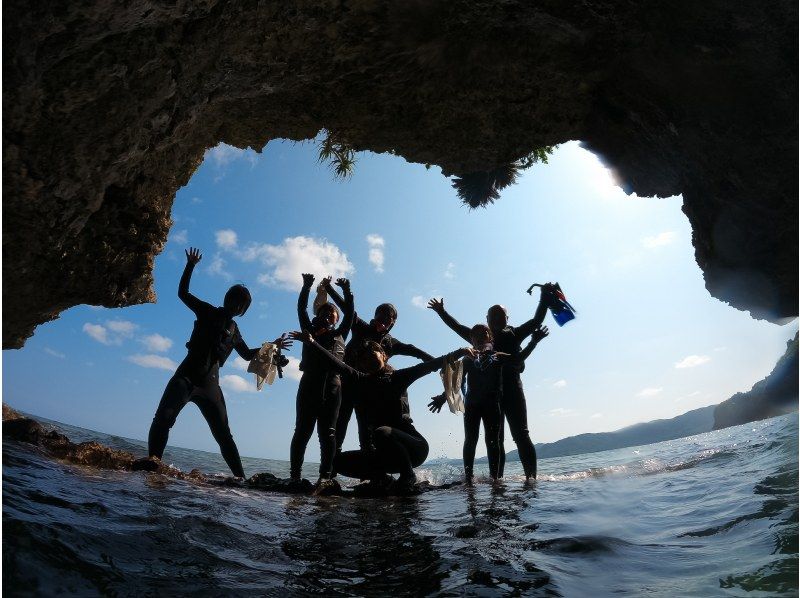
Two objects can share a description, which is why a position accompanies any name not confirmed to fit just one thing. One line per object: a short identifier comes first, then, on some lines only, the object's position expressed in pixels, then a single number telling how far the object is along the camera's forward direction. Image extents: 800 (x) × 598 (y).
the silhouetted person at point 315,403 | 5.34
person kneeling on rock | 5.04
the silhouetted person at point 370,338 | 5.80
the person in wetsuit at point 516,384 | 6.21
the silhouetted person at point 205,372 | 5.15
